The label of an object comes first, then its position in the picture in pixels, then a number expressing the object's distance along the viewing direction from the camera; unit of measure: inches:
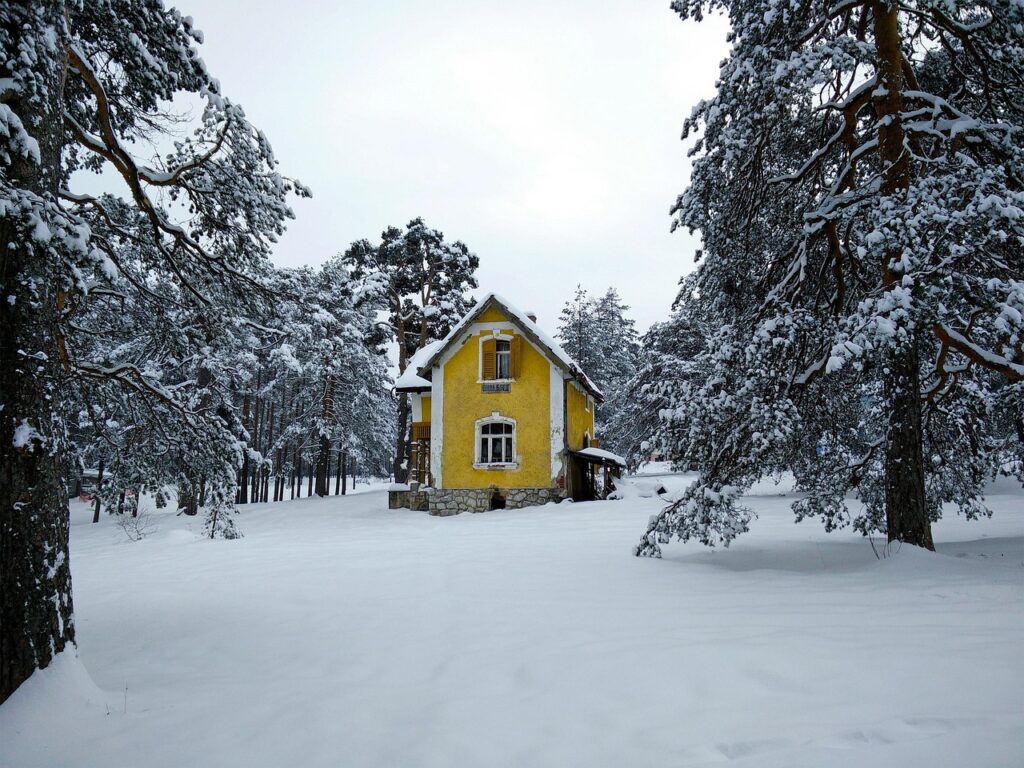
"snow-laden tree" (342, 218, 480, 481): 1178.0
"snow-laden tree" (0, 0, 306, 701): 140.6
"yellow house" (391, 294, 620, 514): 785.6
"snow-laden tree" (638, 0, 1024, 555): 211.6
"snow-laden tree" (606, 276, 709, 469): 889.5
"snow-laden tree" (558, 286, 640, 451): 1549.0
